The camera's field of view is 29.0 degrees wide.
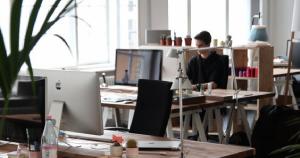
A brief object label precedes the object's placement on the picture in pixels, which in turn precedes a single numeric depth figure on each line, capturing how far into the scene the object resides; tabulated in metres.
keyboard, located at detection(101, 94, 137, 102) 4.86
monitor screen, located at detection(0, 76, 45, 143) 2.82
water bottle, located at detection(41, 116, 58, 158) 2.64
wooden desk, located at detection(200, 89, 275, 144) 5.17
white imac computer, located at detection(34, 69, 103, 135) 2.94
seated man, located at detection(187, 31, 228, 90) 6.05
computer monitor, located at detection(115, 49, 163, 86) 5.11
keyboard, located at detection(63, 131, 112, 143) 3.33
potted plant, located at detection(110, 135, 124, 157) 2.76
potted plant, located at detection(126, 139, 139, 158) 2.75
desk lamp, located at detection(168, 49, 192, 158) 2.79
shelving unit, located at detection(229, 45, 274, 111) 6.64
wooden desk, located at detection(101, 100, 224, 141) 4.63
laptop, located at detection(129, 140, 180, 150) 3.02
